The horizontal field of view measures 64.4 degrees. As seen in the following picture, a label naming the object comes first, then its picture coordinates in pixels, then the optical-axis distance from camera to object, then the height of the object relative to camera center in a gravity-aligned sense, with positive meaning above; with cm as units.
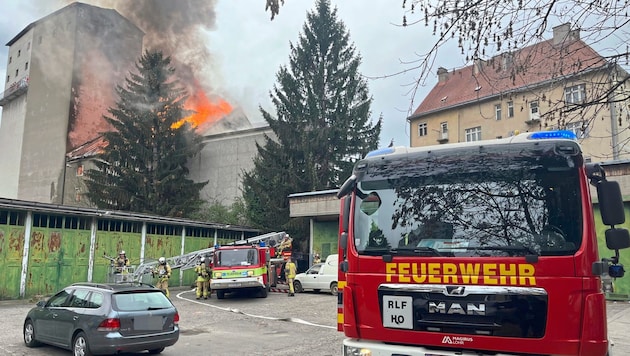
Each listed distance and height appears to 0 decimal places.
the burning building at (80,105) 3769 +1166
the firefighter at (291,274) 2100 -102
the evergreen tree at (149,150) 3425 +694
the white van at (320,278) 2147 -120
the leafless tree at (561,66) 524 +217
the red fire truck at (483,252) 452 +0
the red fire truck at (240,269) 1950 -77
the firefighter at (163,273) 1906 -95
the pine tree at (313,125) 3275 +877
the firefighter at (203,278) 2062 -119
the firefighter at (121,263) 2111 -64
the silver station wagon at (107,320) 858 -130
